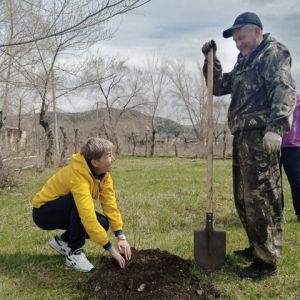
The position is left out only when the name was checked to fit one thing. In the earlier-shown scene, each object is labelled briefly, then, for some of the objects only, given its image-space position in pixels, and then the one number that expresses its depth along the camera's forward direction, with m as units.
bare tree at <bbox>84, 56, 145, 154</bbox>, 40.53
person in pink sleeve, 5.27
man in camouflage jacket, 3.09
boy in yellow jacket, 3.24
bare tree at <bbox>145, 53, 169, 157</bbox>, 41.57
